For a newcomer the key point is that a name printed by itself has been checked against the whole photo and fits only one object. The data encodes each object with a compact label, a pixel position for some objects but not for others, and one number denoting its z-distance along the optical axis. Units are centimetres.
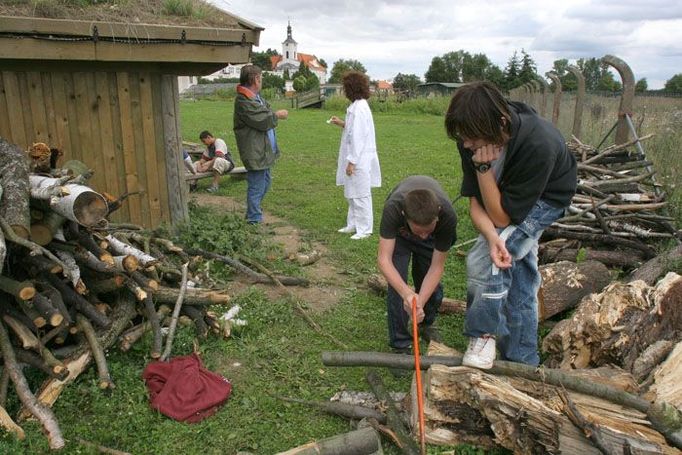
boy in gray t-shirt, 325
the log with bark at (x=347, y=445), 292
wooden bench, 977
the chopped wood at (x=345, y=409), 338
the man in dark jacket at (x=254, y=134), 723
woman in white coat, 708
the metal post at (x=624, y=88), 762
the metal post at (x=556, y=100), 1219
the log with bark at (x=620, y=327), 371
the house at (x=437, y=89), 4051
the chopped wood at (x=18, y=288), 333
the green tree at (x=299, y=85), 5564
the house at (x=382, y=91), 3853
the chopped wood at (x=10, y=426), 318
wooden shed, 495
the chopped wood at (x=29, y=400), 316
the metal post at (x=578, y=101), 991
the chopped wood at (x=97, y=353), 362
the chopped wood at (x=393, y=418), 307
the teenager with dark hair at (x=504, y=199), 282
